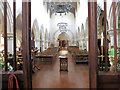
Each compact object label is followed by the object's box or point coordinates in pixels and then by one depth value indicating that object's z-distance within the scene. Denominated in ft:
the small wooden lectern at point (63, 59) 17.48
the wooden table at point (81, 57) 25.18
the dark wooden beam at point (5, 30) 8.36
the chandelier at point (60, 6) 41.99
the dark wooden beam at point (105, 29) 8.01
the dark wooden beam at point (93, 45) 7.30
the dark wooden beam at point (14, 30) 8.31
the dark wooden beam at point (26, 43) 7.68
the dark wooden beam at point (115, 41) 7.88
